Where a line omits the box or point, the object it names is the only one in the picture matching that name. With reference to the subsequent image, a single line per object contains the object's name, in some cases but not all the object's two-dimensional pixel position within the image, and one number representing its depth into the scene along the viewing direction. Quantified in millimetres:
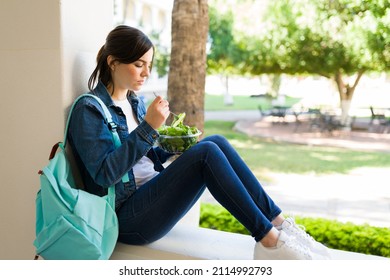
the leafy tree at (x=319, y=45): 7448
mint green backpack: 1449
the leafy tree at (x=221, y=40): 12766
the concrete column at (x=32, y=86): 1710
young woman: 1478
